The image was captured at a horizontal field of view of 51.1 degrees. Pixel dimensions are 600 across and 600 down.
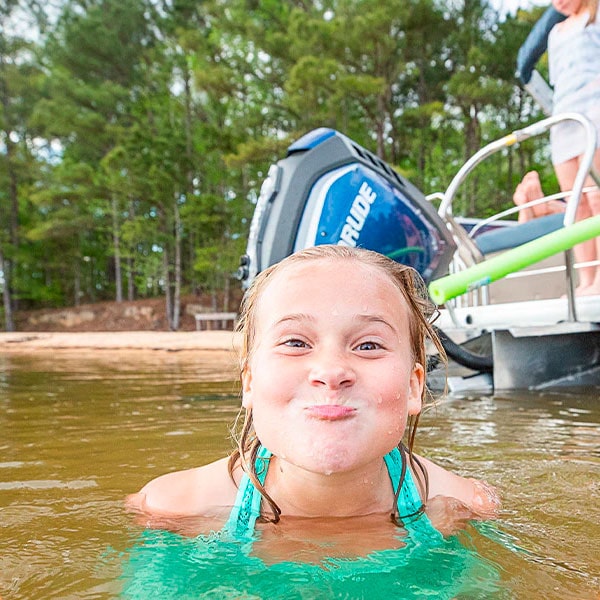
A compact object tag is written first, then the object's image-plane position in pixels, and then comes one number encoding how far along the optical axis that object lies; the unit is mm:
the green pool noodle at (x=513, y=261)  2234
